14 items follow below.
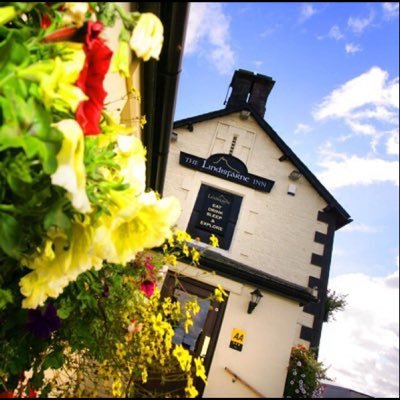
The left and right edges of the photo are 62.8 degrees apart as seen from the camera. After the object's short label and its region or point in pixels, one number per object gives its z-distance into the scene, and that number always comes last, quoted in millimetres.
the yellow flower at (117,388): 2193
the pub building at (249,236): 6852
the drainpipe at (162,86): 2508
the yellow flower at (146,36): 853
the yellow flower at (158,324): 2318
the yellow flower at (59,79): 613
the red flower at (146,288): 2562
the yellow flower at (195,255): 2886
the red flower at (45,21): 805
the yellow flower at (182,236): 2874
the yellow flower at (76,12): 740
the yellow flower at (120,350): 2204
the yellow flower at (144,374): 2264
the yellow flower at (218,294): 2742
